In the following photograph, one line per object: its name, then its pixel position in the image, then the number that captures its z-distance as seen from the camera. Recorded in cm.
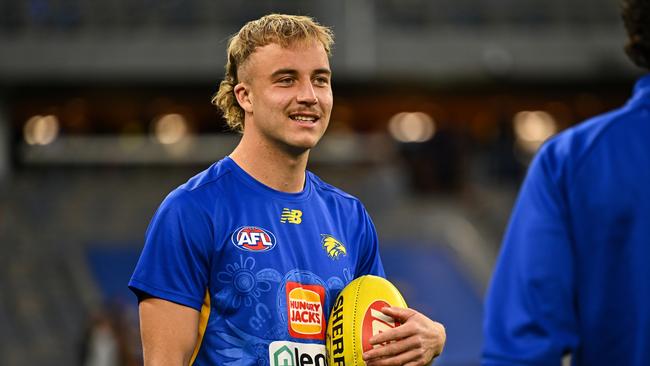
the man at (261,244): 372
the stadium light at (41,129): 3023
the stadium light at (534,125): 3344
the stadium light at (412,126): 3369
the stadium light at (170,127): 3206
